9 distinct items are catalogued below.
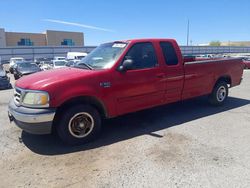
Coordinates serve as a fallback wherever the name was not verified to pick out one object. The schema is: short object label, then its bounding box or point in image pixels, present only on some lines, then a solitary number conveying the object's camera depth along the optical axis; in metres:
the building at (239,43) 108.14
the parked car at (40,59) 40.31
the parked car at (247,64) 24.49
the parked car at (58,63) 22.50
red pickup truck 3.92
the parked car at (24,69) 17.24
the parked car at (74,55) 30.04
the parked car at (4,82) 12.24
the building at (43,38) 57.53
